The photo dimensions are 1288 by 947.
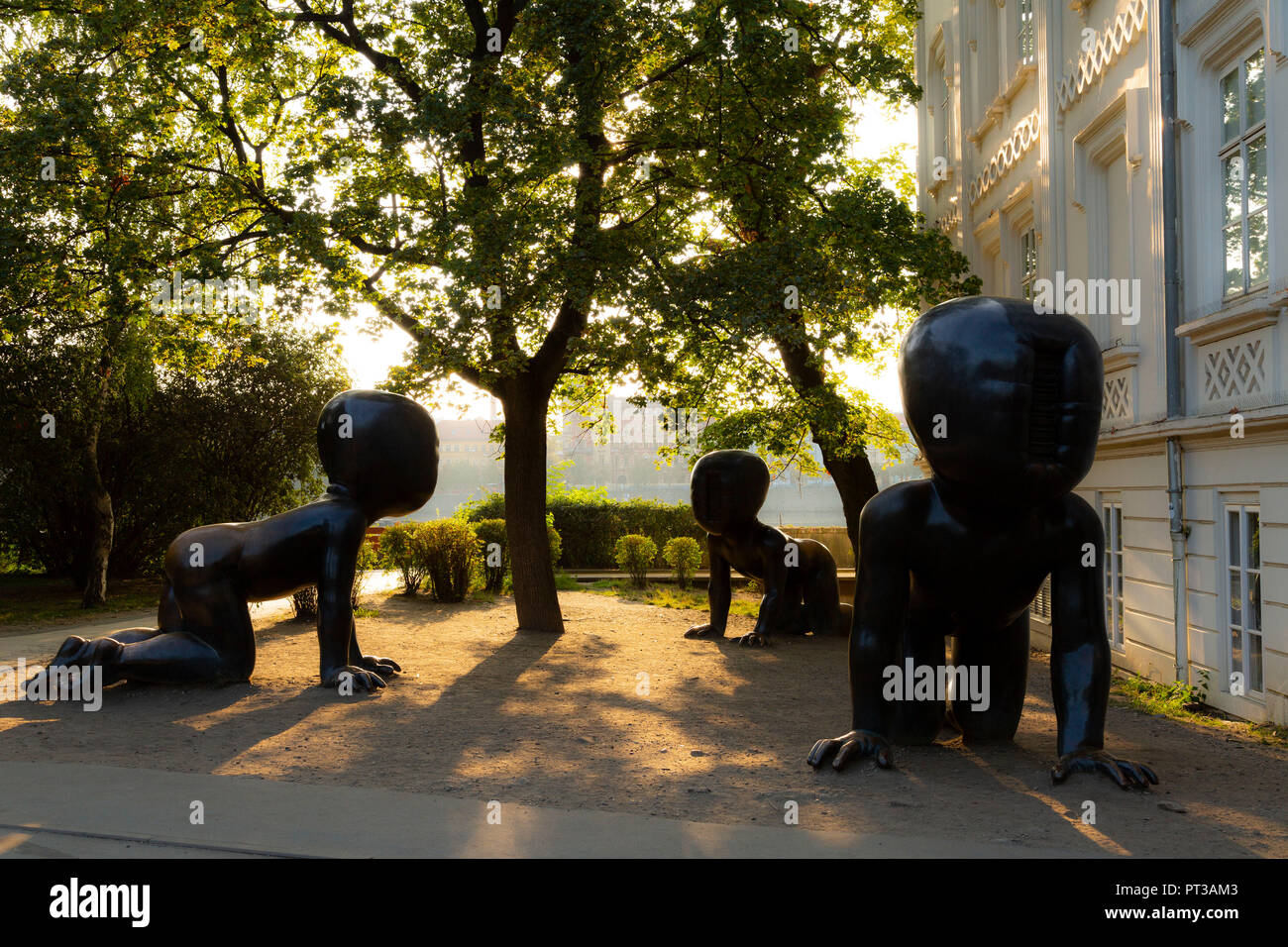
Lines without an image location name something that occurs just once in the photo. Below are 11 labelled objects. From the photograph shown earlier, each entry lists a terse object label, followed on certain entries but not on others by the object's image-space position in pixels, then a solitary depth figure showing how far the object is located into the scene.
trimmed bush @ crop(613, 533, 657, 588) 19.72
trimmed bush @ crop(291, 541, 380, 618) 13.75
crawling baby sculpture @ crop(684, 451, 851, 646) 11.83
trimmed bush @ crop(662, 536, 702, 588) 19.67
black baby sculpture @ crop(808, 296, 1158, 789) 5.08
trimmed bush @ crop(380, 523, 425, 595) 17.22
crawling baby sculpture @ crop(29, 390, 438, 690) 8.26
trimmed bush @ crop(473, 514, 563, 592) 18.41
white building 7.50
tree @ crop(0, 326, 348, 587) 18.14
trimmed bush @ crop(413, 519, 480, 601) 16.81
